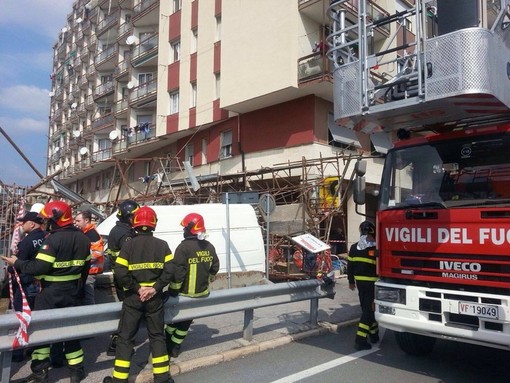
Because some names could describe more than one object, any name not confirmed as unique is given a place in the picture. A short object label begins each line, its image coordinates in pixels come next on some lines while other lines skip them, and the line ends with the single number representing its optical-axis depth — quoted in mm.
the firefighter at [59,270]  4426
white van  9242
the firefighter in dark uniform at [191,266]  5207
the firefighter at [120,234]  5453
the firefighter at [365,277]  6074
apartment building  17203
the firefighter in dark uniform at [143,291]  4461
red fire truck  4445
